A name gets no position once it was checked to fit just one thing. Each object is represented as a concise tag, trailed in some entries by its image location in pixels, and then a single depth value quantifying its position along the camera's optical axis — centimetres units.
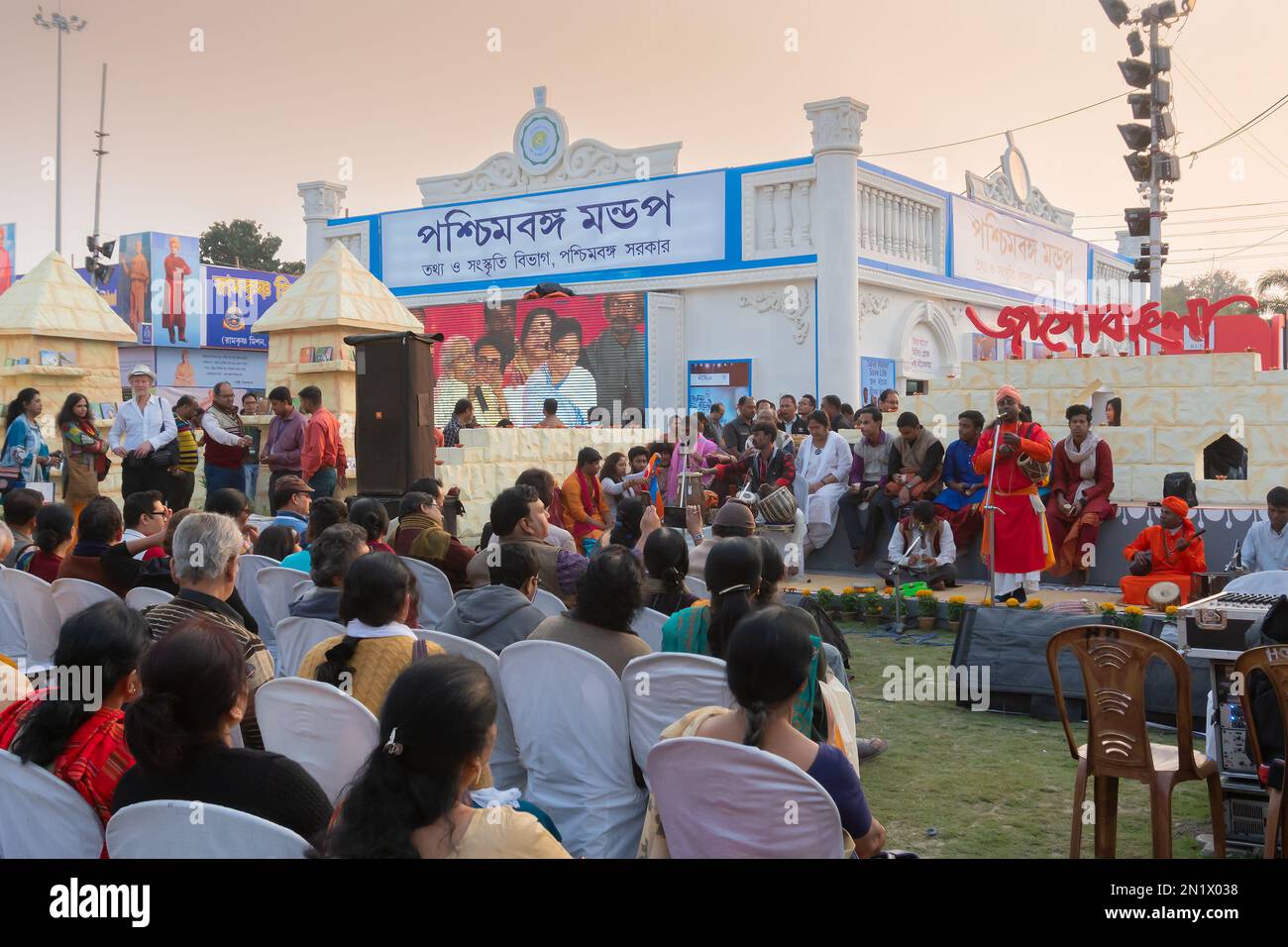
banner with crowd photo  1948
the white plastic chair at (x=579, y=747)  343
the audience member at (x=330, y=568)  442
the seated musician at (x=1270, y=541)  755
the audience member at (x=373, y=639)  349
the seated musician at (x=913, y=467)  1022
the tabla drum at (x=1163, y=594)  812
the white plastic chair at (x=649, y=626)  439
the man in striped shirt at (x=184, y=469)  988
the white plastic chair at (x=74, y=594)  482
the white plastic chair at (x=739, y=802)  242
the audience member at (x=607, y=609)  372
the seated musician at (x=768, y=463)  1077
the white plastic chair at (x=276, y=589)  524
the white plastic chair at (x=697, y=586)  563
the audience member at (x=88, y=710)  260
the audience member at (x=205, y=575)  369
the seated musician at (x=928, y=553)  955
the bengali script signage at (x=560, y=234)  1920
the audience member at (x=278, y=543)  618
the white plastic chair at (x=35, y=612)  507
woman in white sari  1087
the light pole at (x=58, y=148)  1723
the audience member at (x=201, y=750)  236
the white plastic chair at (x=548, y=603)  489
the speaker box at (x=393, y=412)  926
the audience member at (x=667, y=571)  466
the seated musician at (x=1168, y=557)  841
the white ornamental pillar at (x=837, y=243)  1748
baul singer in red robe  865
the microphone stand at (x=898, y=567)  837
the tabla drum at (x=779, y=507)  926
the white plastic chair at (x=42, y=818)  253
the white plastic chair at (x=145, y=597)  479
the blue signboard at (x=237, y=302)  3027
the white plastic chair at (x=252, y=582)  584
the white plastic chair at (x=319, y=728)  300
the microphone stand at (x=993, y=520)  841
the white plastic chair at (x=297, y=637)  423
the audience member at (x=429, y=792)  201
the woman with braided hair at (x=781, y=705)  257
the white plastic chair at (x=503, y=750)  374
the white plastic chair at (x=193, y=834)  210
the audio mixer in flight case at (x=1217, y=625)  431
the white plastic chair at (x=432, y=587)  559
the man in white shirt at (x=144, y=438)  963
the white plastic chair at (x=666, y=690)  338
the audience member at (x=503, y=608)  414
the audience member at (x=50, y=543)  573
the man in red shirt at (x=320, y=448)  967
